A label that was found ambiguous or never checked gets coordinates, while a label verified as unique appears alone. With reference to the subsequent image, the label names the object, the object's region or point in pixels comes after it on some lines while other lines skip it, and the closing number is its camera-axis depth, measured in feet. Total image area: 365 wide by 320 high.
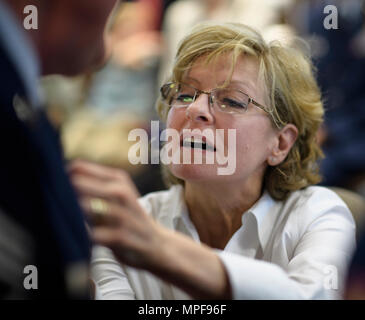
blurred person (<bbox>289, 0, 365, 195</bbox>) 6.02
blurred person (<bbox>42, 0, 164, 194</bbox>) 6.56
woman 3.05
